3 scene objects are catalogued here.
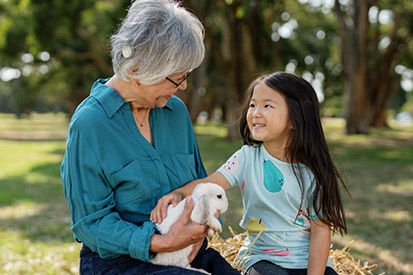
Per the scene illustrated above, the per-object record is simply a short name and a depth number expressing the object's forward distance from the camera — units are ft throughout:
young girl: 9.78
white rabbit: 8.44
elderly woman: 8.38
